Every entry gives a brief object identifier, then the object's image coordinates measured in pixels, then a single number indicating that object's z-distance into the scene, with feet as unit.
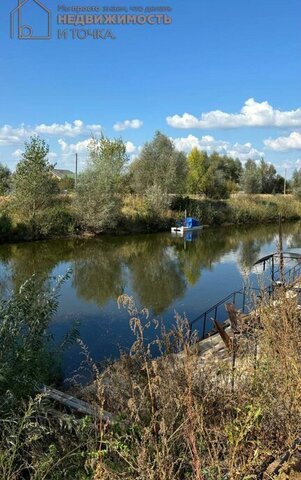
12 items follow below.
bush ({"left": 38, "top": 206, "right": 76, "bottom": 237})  88.74
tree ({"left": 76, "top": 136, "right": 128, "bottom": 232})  96.78
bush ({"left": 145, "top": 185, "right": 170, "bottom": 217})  116.06
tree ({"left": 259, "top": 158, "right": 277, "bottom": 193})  202.59
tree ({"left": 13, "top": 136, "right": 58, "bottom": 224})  85.25
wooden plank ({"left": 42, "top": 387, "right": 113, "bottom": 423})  12.40
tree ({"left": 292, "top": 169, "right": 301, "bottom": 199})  179.93
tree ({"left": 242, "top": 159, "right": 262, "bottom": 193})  180.45
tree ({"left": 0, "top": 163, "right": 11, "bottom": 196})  103.52
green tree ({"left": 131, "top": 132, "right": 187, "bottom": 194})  126.82
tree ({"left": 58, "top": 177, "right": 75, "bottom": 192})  143.33
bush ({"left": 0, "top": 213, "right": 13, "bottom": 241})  82.33
